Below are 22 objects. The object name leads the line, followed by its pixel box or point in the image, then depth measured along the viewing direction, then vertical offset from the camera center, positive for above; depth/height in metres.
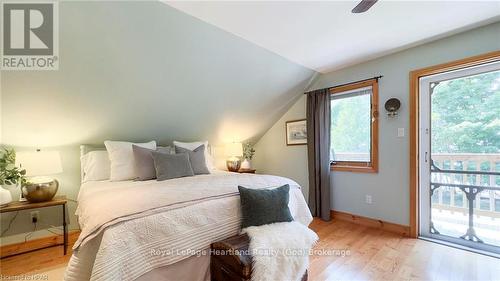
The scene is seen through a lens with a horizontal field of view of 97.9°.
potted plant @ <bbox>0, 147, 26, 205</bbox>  2.02 -0.29
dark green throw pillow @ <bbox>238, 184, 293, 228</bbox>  1.70 -0.53
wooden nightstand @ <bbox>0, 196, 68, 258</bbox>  1.95 -0.59
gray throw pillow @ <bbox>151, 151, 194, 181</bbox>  2.28 -0.26
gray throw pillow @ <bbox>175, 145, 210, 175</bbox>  2.64 -0.22
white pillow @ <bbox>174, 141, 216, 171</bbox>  3.01 -0.08
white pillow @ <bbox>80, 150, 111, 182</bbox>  2.50 -0.27
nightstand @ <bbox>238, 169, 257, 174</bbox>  3.85 -0.53
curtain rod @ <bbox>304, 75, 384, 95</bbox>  2.83 +0.81
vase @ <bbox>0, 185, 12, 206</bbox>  2.05 -0.51
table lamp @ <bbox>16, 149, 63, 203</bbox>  2.08 -0.28
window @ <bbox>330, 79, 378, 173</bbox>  2.90 +0.18
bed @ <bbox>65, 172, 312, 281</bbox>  1.20 -0.52
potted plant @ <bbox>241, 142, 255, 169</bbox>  4.32 -0.22
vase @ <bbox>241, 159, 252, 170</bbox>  4.01 -0.45
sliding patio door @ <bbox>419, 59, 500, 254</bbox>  2.24 -0.20
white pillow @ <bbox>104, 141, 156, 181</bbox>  2.40 -0.20
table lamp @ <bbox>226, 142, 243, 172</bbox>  3.87 -0.23
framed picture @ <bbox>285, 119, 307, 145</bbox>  3.70 +0.15
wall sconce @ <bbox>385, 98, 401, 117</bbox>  2.64 +0.41
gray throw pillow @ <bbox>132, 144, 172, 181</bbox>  2.34 -0.24
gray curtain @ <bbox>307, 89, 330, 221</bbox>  3.23 -0.20
